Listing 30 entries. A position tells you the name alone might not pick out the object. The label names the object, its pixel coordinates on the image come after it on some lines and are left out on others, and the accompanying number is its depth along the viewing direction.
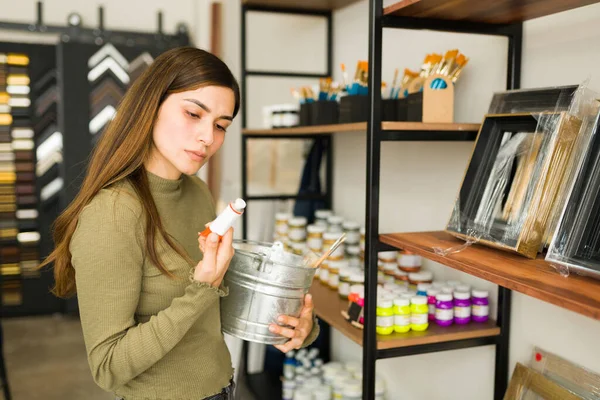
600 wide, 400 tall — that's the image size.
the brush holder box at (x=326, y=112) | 2.15
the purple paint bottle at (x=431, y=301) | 1.73
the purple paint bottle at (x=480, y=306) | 1.71
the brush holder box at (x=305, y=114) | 2.29
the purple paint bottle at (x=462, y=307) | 1.70
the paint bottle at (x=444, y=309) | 1.69
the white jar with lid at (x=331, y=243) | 2.34
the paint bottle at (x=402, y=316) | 1.66
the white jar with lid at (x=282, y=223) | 2.66
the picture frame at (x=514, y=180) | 1.19
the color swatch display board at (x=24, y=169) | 4.15
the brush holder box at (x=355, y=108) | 1.91
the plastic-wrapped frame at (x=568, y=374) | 1.39
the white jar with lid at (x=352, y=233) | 2.36
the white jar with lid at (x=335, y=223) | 2.44
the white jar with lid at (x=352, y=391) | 2.20
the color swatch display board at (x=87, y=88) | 4.20
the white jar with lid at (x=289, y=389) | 2.53
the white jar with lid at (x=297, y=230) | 2.57
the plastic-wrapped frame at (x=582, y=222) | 1.05
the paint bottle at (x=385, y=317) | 1.65
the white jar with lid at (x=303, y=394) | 2.37
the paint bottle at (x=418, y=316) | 1.67
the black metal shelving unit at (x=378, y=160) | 1.46
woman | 1.09
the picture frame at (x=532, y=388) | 1.41
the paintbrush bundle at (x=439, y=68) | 1.67
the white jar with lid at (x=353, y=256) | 2.28
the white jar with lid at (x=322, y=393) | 2.33
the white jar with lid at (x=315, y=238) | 2.42
